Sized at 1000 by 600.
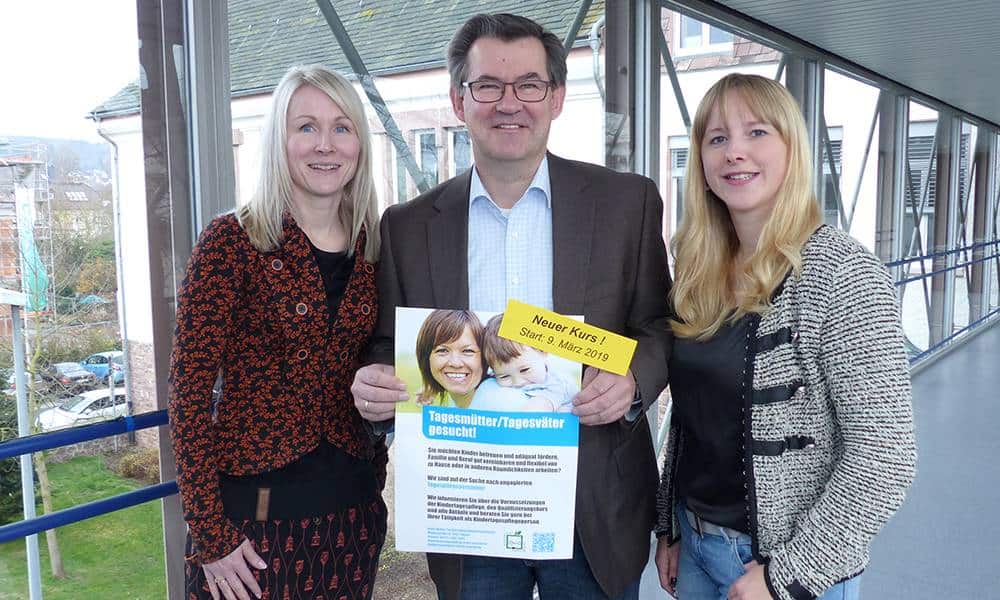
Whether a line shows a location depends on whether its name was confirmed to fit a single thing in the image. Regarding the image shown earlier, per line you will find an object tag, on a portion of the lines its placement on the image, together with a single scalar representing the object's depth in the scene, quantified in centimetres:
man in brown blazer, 157
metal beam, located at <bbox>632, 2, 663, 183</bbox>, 397
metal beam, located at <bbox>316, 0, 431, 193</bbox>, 262
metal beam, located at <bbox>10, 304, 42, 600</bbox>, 183
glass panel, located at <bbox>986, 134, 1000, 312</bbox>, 1191
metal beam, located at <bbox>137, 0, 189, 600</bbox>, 208
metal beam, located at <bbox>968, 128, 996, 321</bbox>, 1102
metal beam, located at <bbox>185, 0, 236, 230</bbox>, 212
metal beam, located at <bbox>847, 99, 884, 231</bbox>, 745
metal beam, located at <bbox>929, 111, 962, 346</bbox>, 936
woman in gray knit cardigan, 128
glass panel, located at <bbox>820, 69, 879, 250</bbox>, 668
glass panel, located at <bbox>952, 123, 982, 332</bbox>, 1022
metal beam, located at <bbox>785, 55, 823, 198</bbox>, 594
